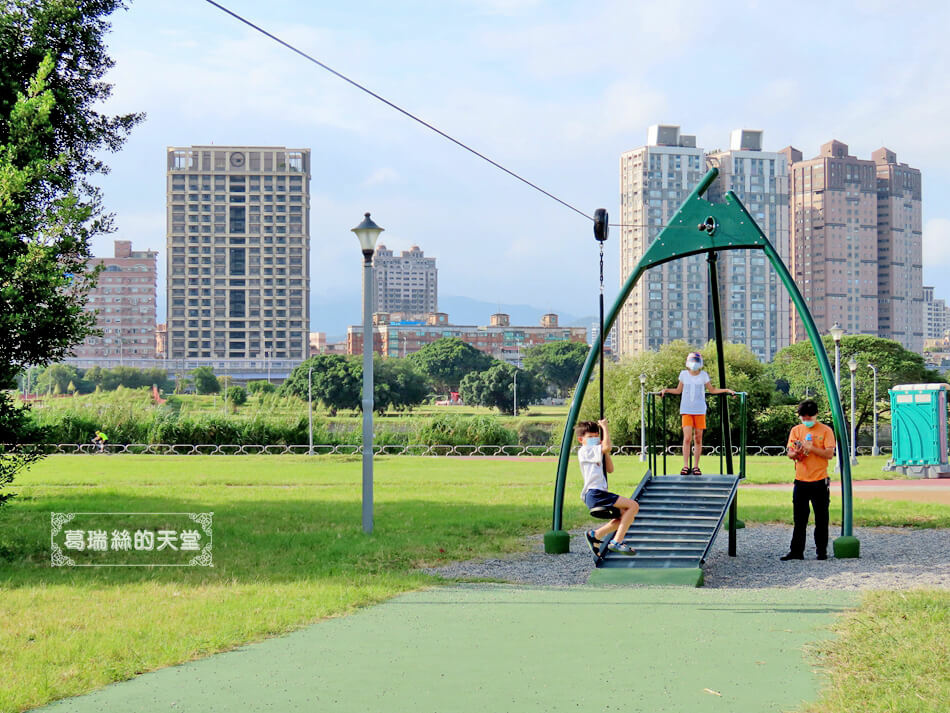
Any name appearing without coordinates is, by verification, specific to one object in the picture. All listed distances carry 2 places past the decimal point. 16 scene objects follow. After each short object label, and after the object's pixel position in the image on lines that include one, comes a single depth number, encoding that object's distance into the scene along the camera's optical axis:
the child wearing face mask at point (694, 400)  14.55
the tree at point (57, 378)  131.38
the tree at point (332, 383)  89.38
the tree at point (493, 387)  103.69
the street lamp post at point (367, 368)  15.38
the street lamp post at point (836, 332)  35.53
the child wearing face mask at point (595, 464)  11.16
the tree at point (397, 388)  90.19
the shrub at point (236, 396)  102.50
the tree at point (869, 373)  62.66
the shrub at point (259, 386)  123.56
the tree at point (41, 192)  12.27
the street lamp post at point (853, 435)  39.96
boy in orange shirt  12.55
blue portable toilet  31.83
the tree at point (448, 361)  124.56
